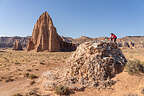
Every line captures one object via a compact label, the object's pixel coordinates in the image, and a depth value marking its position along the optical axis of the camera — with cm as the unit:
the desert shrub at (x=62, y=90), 607
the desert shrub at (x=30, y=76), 1013
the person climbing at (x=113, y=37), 1005
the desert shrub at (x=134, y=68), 673
